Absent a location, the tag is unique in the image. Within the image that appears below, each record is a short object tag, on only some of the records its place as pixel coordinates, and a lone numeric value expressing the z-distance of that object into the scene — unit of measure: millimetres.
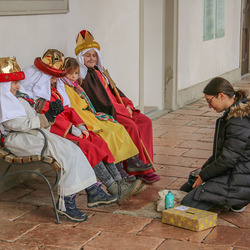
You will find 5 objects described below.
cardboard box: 3727
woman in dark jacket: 3879
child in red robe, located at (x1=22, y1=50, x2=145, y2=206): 4184
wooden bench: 3854
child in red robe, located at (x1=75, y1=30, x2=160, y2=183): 4891
